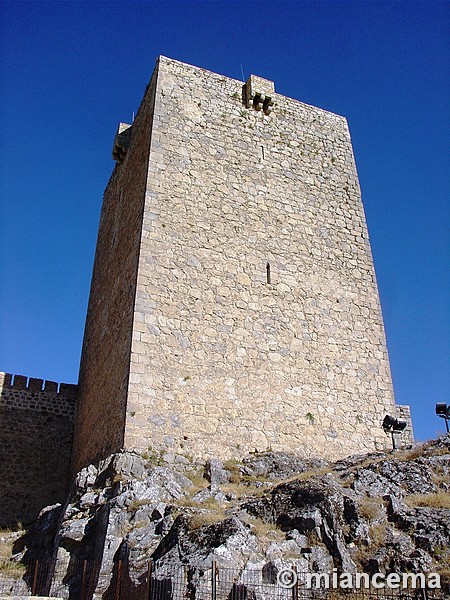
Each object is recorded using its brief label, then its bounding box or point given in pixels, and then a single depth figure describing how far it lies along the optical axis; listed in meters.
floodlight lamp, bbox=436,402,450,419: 11.85
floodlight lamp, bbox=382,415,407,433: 12.12
